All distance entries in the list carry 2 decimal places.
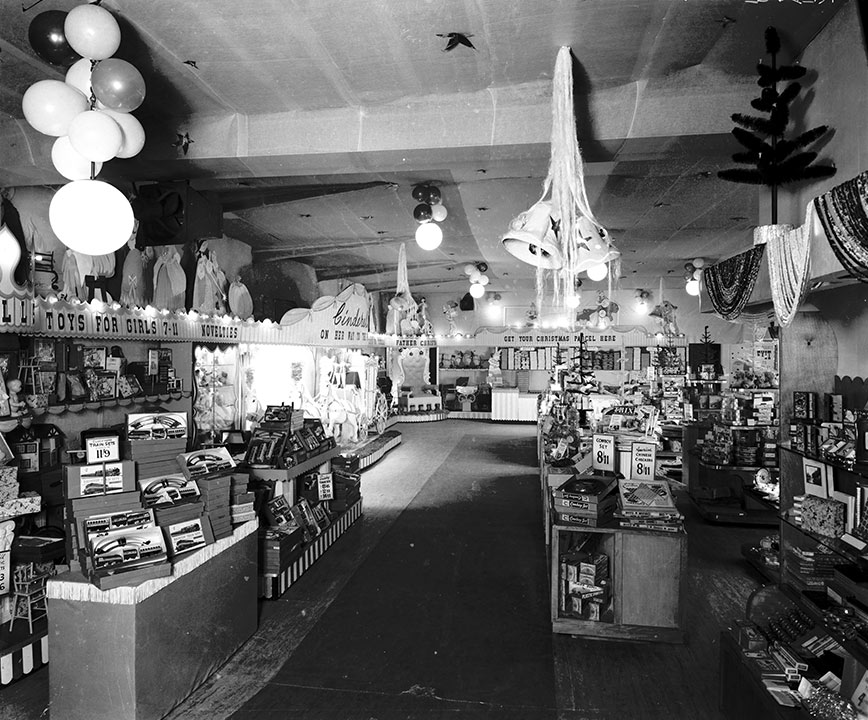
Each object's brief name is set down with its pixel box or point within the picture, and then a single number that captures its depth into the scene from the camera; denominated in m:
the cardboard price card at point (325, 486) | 5.61
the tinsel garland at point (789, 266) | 2.79
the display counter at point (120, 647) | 2.65
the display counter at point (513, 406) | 15.94
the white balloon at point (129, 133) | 2.85
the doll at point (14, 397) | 3.91
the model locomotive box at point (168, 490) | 3.14
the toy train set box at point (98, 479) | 2.92
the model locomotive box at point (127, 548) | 2.74
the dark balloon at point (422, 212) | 5.54
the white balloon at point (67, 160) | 2.87
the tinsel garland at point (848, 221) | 2.19
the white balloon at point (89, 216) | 2.56
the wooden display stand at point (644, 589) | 3.64
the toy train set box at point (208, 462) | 3.63
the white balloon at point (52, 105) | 2.61
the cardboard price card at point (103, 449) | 3.02
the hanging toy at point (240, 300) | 7.02
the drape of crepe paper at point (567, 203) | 2.85
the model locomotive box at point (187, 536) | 3.03
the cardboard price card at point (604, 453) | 4.57
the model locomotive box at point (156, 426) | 3.40
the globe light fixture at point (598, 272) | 6.73
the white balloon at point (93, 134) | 2.60
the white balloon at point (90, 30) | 2.38
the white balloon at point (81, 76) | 2.74
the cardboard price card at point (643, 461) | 4.32
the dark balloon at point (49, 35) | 2.52
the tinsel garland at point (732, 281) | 3.38
